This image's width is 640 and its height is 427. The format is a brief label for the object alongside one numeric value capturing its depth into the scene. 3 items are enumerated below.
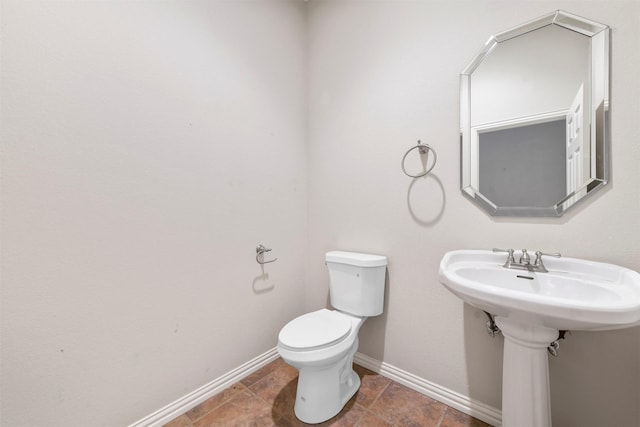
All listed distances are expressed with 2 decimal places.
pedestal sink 0.67
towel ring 1.34
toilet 1.17
